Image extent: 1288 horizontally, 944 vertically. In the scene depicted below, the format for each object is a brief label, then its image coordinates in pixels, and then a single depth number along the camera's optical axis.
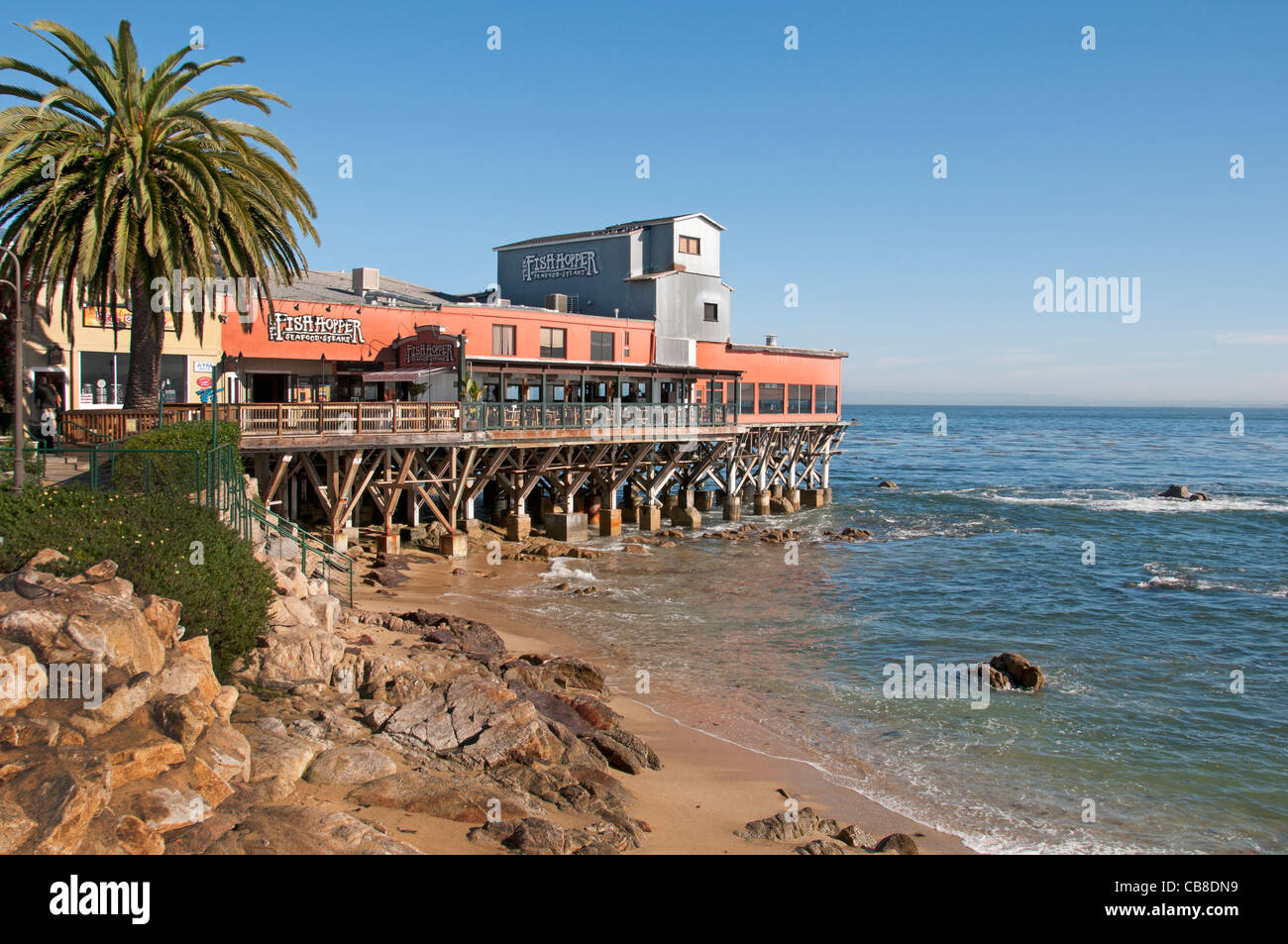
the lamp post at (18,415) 14.89
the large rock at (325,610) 16.88
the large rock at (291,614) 15.34
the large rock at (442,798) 10.49
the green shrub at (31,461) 18.19
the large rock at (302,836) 8.70
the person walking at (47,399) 25.94
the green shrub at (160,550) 12.98
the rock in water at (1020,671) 19.72
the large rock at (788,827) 12.11
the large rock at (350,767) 10.70
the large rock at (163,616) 11.85
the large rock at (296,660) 13.53
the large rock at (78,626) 10.43
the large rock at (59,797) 7.76
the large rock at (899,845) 11.76
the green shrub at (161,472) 17.06
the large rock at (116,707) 9.59
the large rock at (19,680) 9.55
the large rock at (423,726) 12.35
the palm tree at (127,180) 20.39
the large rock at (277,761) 10.05
